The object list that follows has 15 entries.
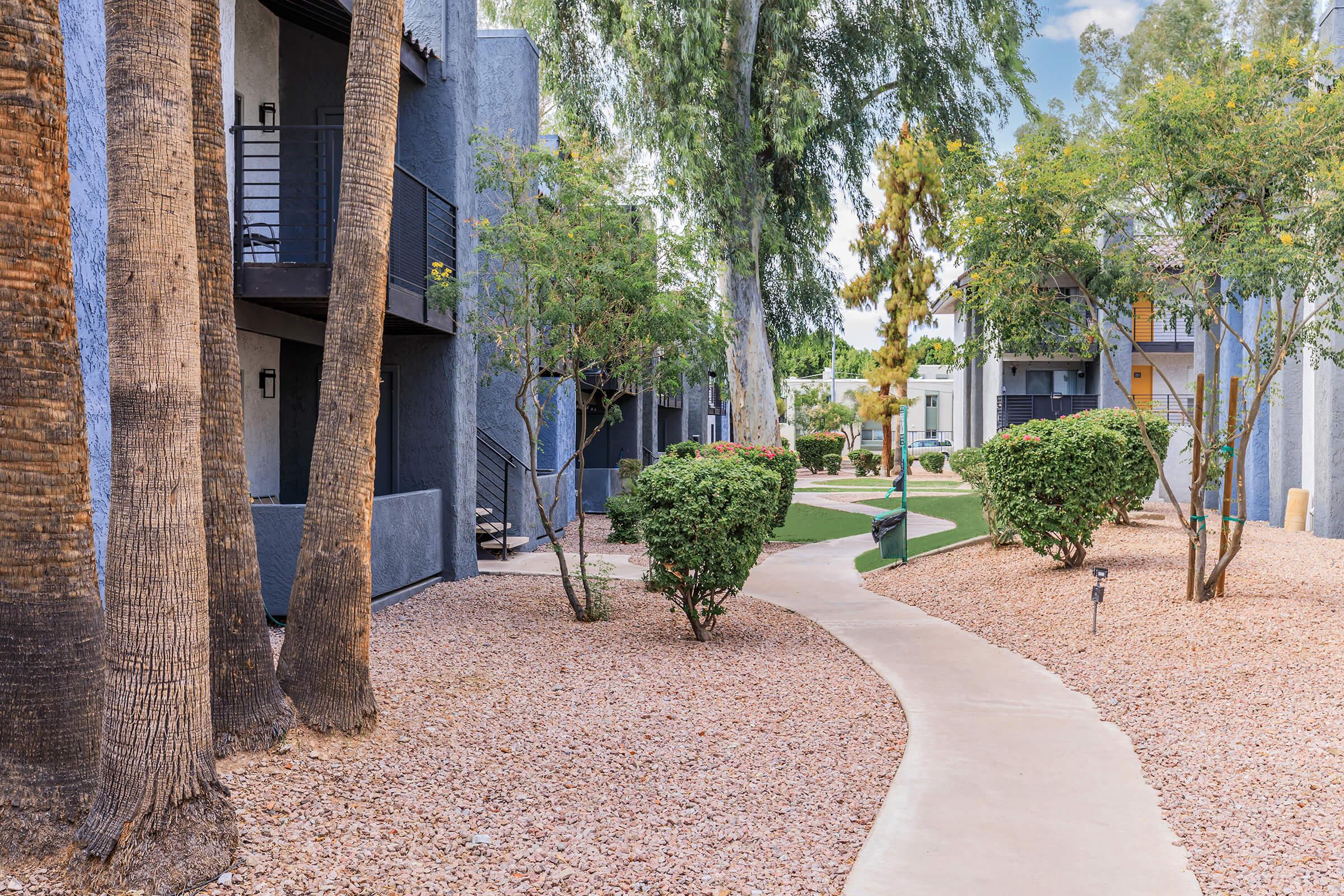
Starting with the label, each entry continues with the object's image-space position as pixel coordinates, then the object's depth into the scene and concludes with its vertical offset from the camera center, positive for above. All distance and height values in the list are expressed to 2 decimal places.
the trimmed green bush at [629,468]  21.56 -0.67
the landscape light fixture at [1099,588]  8.68 -1.32
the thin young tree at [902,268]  35.16 +6.06
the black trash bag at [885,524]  14.41 -1.24
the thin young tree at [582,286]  9.11 +1.42
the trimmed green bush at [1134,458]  14.54 -0.29
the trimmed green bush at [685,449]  19.69 -0.24
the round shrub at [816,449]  44.06 -0.49
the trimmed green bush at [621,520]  17.20 -1.45
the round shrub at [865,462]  40.66 -1.00
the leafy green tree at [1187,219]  8.70 +2.07
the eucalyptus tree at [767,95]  17.41 +6.46
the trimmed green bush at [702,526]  8.75 -0.78
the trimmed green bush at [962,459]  16.63 -0.39
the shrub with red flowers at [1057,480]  11.23 -0.48
